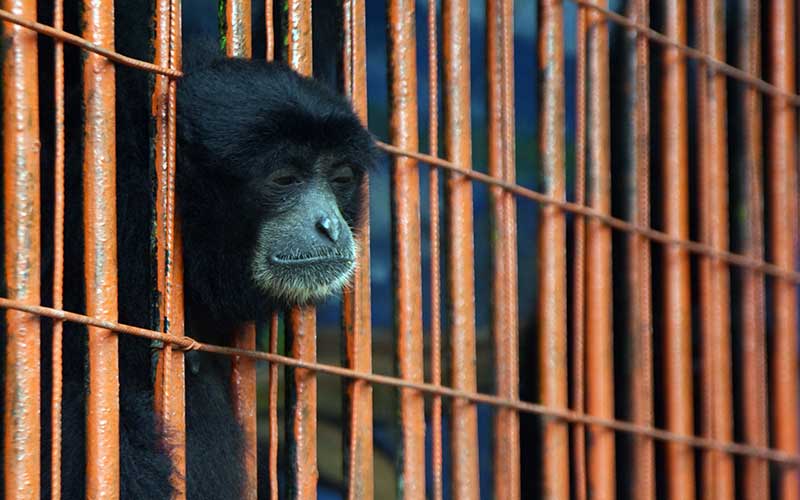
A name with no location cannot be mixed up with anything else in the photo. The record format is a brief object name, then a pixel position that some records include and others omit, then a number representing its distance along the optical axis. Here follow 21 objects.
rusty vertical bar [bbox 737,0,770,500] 7.52
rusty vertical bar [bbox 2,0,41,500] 3.85
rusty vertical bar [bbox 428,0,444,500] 5.63
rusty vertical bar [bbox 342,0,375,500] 5.33
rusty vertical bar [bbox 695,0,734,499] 7.21
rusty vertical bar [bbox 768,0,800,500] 7.80
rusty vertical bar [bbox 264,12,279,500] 5.00
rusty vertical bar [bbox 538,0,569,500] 6.36
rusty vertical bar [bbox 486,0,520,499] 6.07
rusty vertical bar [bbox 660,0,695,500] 7.08
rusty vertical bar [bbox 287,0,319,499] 5.13
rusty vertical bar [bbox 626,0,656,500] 6.83
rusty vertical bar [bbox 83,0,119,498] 4.14
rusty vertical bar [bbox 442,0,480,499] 5.82
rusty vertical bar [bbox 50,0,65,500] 3.91
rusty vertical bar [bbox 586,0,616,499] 6.62
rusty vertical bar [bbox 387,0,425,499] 5.57
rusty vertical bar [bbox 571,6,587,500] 6.44
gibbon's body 4.87
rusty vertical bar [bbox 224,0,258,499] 4.98
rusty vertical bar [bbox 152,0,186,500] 4.45
